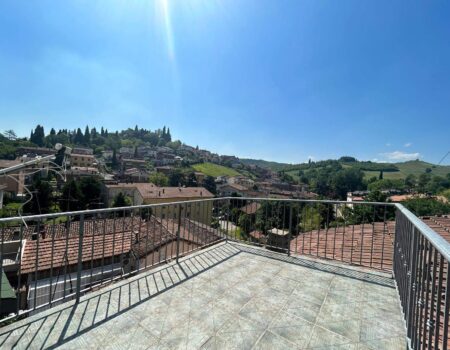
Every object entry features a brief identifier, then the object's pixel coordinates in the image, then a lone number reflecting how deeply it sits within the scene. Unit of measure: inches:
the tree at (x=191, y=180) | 2416.5
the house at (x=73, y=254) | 172.4
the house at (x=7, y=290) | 93.7
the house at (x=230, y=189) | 2193.8
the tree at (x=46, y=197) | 1123.0
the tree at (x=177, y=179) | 2408.5
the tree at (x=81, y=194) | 1245.0
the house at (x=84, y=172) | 1662.2
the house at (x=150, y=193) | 1391.5
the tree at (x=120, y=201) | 1384.1
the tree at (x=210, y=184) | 2450.8
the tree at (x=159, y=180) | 2281.3
